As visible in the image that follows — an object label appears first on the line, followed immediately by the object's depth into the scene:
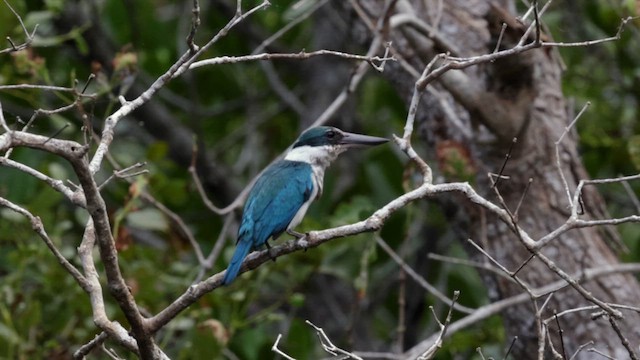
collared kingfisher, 8.11
